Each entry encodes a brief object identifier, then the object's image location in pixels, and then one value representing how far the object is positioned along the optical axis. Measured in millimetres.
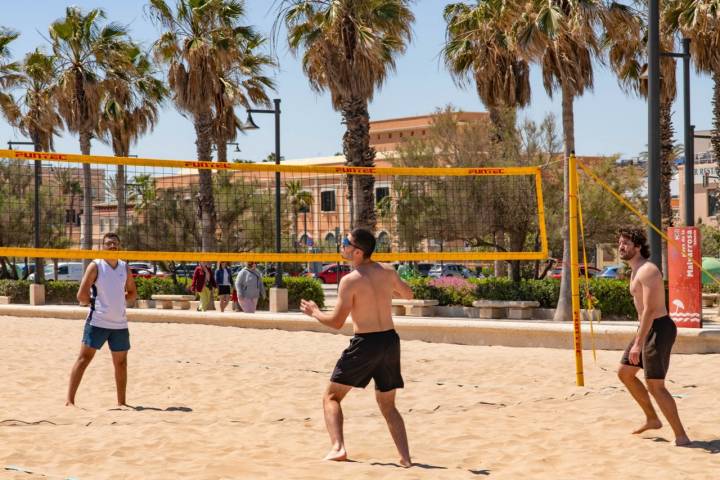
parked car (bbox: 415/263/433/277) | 54119
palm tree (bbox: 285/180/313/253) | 65550
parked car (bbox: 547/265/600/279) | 50269
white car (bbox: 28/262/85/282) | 52134
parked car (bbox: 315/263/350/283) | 55103
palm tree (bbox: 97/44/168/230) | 31703
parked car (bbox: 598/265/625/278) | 50031
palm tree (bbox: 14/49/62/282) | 32031
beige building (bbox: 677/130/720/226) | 70875
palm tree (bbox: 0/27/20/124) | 33281
